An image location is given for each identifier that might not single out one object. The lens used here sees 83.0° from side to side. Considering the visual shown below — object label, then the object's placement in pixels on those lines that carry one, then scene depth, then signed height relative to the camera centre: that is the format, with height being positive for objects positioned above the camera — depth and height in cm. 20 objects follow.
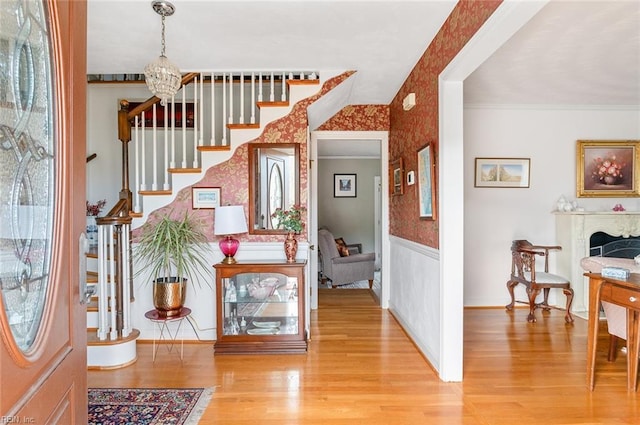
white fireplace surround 427 -32
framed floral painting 448 +46
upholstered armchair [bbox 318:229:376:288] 569 -92
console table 234 -79
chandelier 231 +87
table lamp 309 -14
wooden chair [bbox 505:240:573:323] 399 -82
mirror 340 +27
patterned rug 215 -126
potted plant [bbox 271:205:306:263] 324 -17
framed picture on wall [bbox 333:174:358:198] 755 +45
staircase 291 +15
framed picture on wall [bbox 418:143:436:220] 279 +19
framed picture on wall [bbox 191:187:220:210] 337 +9
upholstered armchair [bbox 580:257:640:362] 257 -75
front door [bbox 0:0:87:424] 72 +0
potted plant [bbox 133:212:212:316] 298 -44
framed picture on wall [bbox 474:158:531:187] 451 +42
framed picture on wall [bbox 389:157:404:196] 381 +33
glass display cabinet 313 -90
